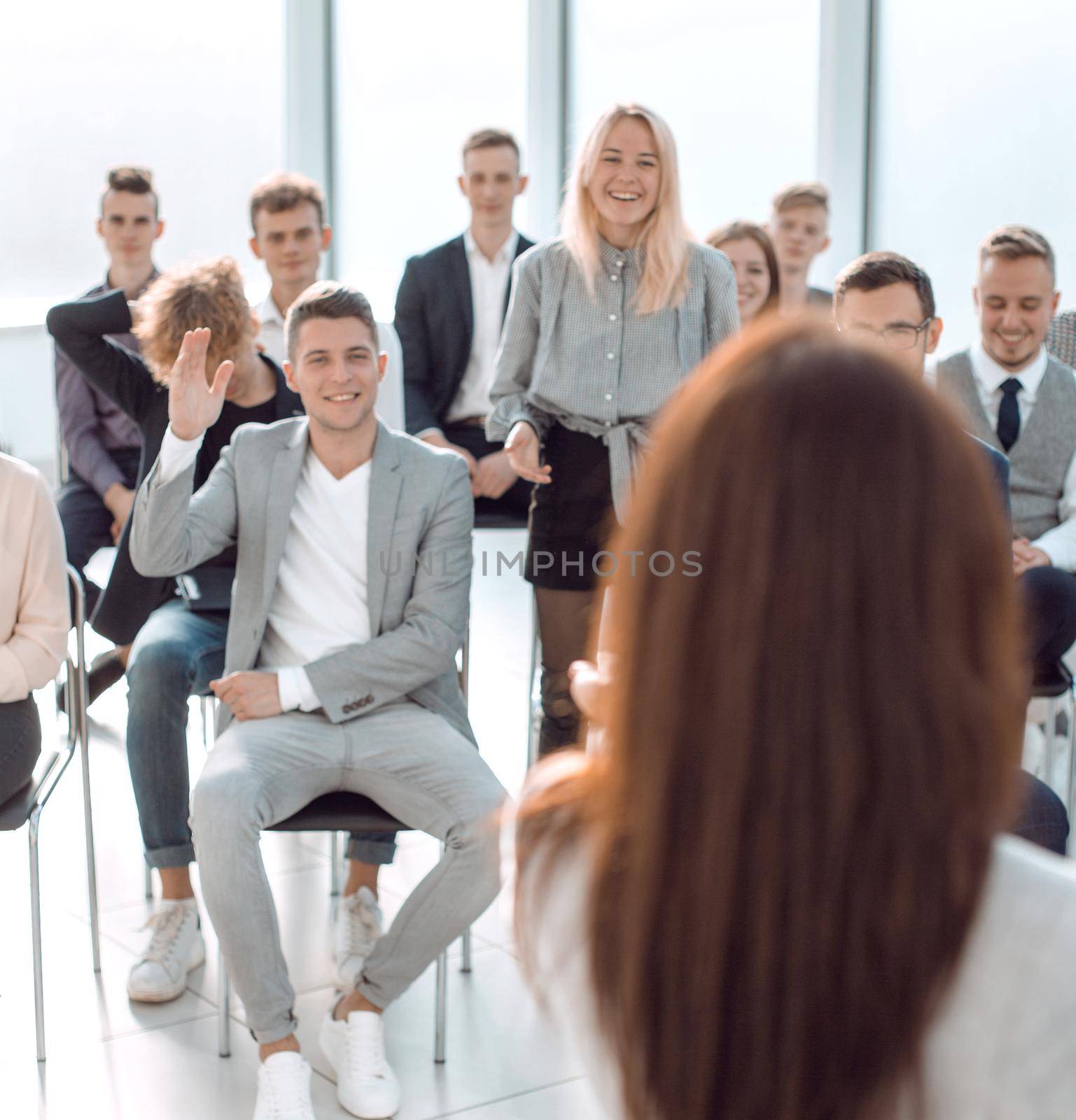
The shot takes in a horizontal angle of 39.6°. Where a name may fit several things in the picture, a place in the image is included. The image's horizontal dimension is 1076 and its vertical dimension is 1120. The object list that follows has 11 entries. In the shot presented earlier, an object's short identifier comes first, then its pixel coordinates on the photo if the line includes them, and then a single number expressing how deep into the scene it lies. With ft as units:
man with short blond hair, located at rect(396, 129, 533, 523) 13.47
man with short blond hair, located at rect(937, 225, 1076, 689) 11.12
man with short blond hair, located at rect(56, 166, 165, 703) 13.76
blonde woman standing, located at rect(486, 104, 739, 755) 10.28
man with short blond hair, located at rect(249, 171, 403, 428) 12.51
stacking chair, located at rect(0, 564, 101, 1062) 8.38
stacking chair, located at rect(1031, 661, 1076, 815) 9.97
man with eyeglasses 9.39
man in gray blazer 7.95
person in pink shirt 8.60
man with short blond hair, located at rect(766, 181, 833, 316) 15.58
